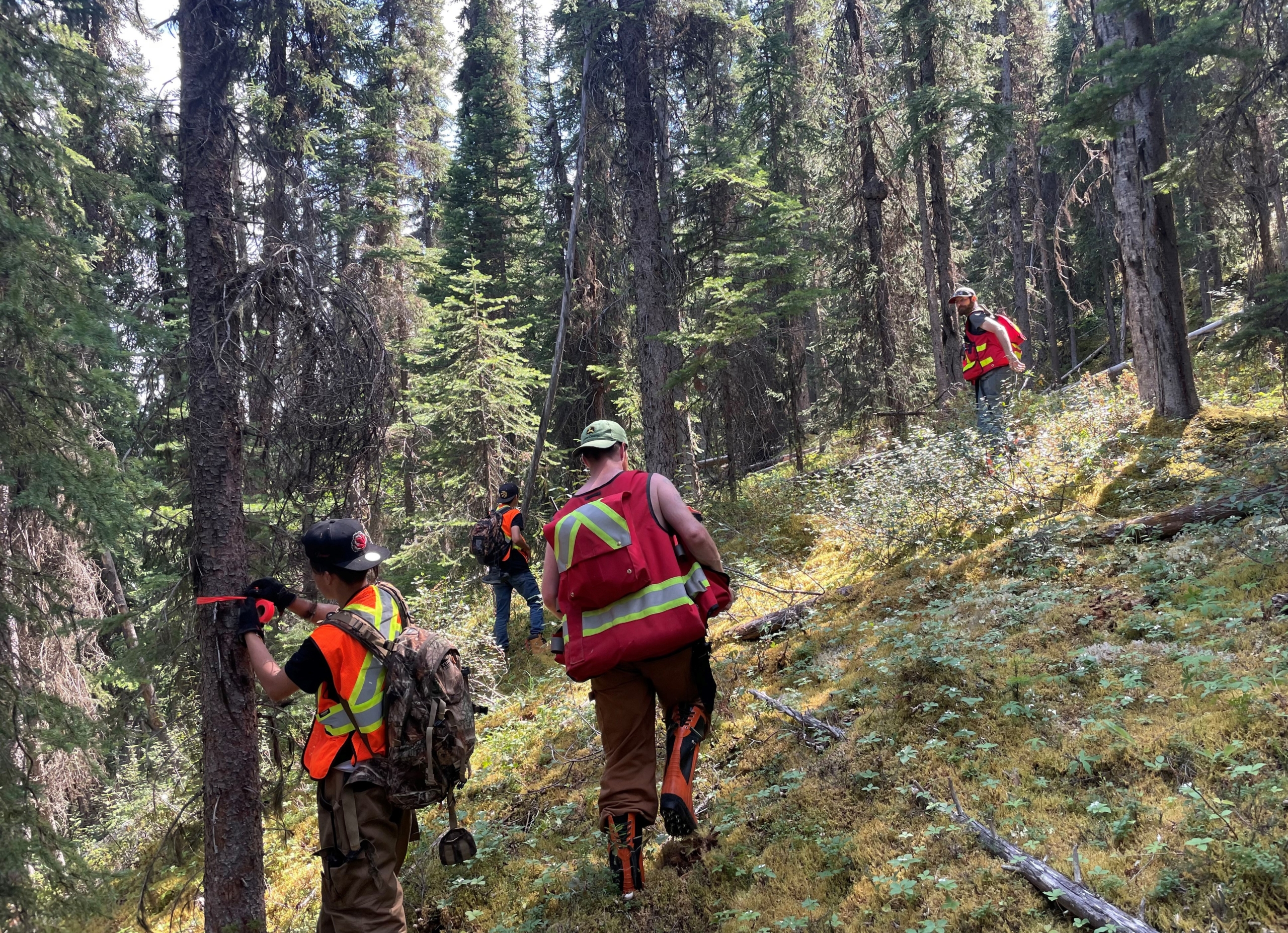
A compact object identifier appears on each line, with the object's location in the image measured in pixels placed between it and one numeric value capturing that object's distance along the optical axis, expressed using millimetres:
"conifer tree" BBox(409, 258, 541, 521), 12391
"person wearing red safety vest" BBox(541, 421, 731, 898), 3820
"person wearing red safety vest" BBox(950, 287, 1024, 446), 8984
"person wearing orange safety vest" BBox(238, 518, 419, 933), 3445
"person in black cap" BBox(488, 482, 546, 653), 9656
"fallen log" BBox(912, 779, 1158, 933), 2490
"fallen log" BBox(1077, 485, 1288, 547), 6035
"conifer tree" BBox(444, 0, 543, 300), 19203
